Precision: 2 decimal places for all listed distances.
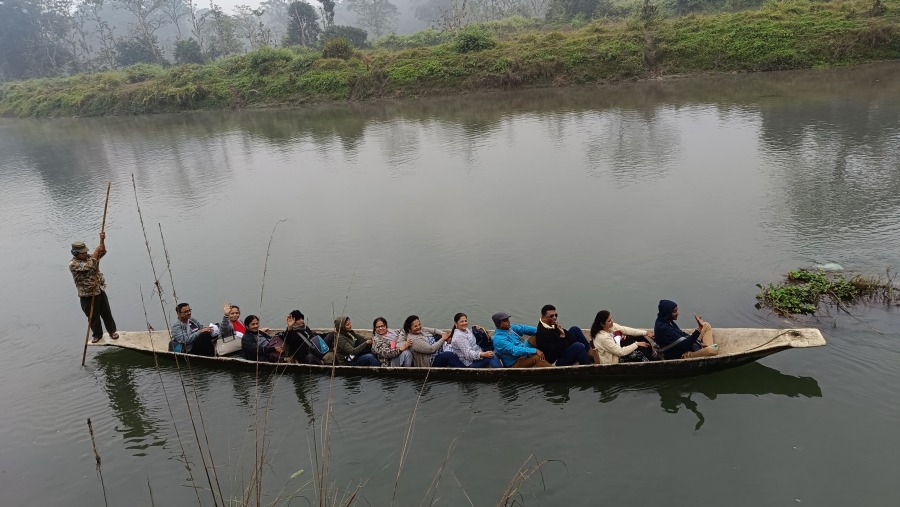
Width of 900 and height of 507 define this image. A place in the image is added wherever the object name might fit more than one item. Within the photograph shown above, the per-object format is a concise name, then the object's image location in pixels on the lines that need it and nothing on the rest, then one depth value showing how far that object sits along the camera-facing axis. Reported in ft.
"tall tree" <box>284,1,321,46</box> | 153.99
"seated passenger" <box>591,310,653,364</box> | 19.51
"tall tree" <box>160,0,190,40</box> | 209.71
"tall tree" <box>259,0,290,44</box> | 308.40
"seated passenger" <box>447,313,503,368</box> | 20.63
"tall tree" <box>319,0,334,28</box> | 143.64
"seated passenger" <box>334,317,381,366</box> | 21.42
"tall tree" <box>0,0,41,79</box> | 189.78
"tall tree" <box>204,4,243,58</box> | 172.04
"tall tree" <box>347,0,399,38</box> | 230.89
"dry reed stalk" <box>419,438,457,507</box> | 16.03
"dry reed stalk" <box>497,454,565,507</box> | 15.81
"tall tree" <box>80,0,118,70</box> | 176.19
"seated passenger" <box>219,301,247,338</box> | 23.30
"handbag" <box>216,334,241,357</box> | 23.17
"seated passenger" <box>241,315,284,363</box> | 22.07
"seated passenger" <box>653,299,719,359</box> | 19.26
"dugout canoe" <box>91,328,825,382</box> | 18.29
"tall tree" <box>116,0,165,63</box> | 174.50
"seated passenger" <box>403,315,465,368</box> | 20.70
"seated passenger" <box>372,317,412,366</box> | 21.16
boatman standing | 23.59
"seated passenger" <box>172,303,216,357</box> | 22.75
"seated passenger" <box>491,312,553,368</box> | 20.30
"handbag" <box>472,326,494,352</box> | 21.68
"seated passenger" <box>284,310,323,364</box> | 21.79
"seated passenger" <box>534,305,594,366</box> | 20.02
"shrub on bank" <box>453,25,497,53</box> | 101.19
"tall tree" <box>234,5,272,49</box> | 225.76
